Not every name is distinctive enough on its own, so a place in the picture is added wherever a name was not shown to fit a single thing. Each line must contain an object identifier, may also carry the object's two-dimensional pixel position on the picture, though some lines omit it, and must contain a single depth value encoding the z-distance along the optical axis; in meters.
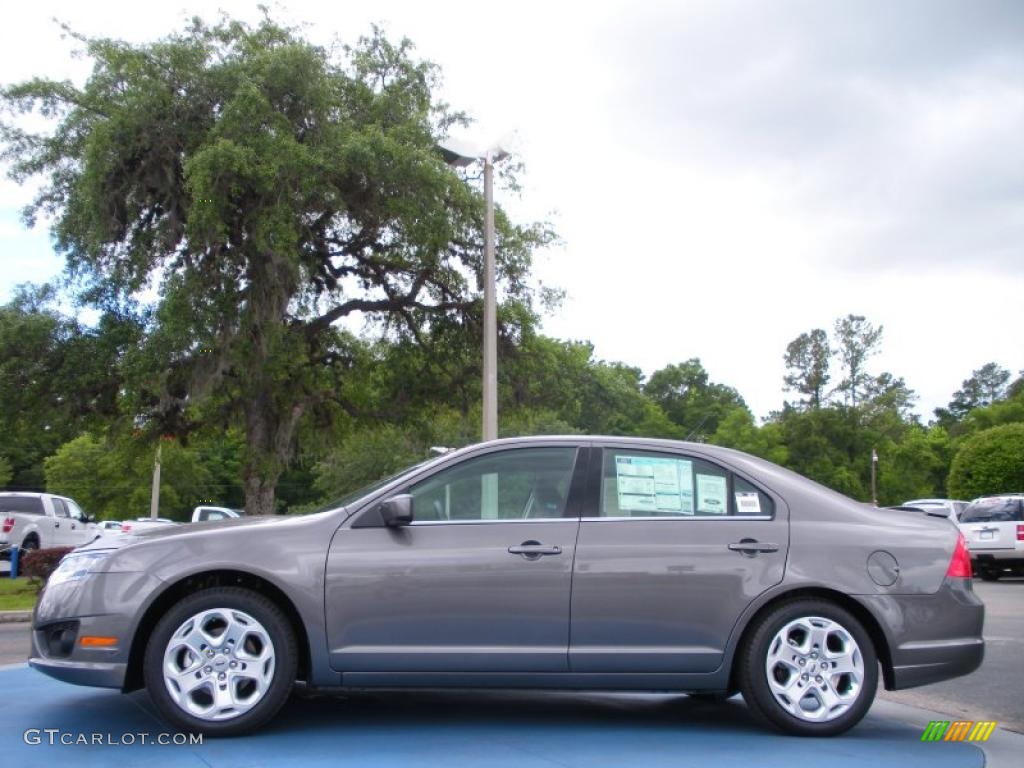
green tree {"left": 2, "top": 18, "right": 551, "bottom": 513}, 17.86
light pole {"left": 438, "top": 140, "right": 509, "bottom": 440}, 15.06
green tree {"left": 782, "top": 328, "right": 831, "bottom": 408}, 87.62
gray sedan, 5.21
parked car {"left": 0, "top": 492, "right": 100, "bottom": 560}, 26.44
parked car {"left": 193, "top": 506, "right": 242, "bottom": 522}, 27.47
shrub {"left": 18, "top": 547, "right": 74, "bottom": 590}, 15.66
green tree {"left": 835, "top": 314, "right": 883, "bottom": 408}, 86.00
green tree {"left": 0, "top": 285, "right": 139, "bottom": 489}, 19.23
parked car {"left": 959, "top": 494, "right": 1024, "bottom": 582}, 20.62
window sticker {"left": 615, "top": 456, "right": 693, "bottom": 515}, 5.62
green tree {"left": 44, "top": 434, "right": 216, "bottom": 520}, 66.31
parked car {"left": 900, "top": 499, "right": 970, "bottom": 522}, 24.38
